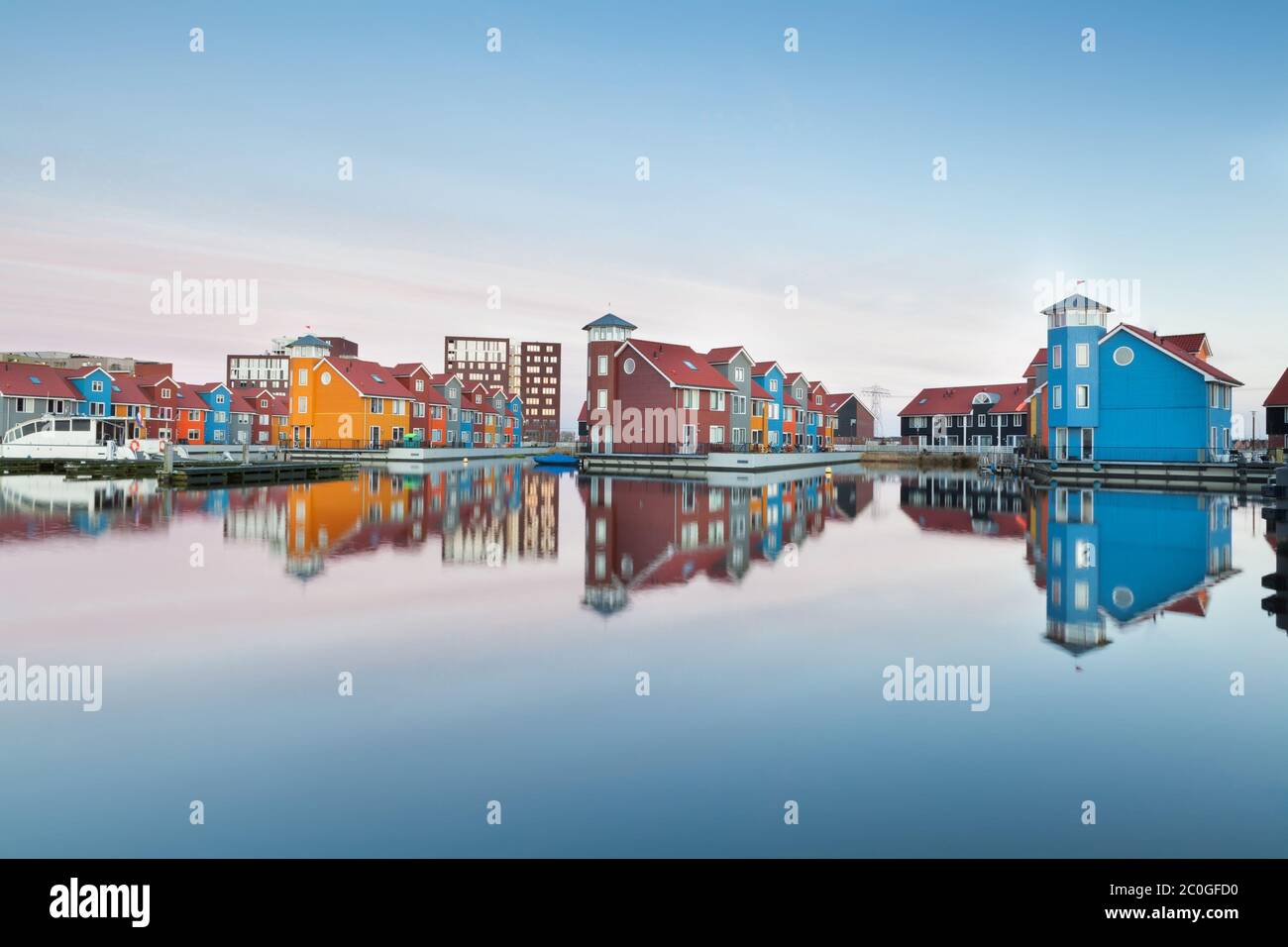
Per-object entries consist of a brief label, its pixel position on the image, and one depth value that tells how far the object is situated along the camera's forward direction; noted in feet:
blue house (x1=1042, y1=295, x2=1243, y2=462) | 158.51
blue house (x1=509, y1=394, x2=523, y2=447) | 377.09
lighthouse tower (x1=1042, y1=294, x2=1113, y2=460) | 165.68
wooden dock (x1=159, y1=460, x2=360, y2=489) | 123.54
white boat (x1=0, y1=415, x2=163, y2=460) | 151.02
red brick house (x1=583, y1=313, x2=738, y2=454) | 193.06
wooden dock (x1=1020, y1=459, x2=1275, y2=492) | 146.20
